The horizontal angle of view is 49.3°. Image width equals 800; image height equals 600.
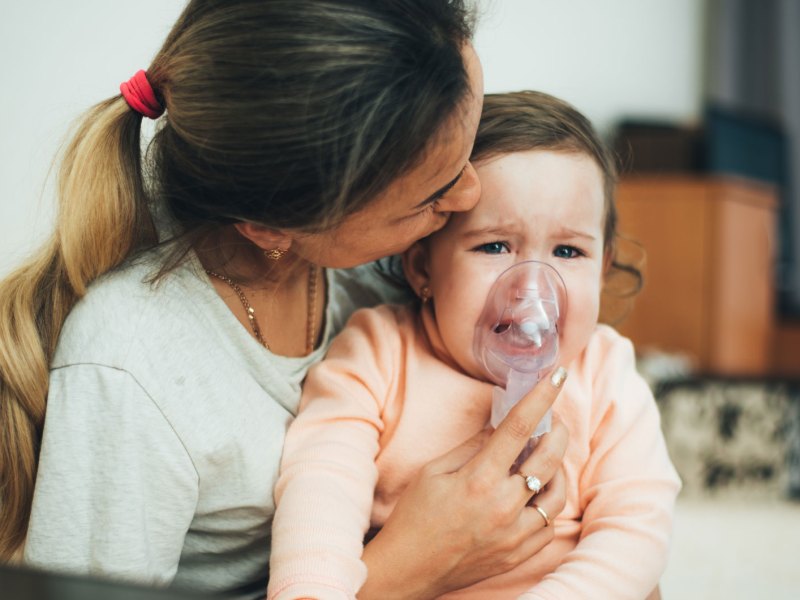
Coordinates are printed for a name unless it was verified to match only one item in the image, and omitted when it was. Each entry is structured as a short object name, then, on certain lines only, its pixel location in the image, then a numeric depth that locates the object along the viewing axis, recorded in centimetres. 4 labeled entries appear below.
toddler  105
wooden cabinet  354
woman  84
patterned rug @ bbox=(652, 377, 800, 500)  306
